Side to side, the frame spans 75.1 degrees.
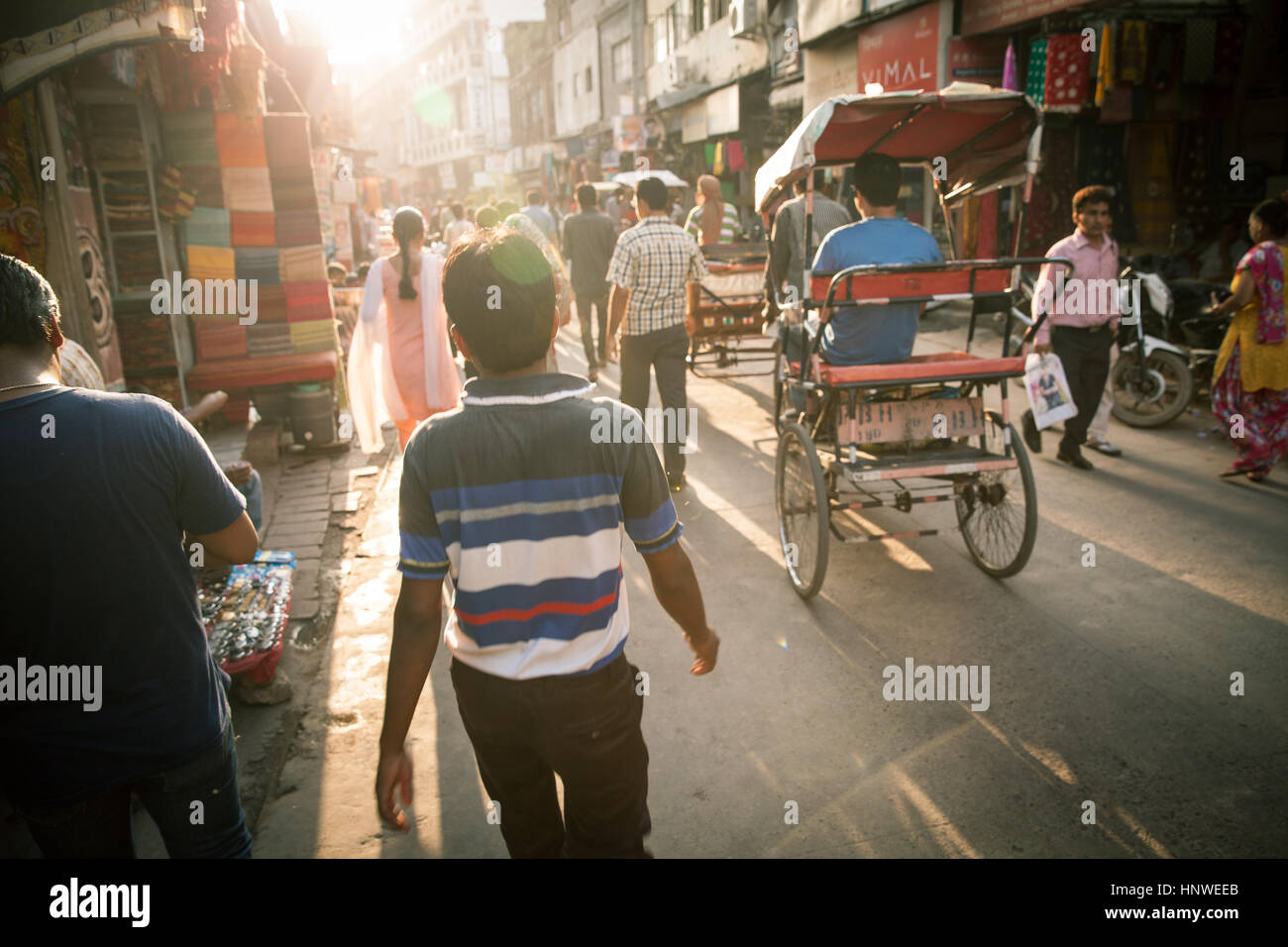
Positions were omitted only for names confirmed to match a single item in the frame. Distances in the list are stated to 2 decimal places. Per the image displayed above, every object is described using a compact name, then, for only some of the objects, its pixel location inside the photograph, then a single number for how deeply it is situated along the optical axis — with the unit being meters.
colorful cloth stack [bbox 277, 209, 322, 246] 8.34
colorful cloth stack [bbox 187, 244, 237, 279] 8.13
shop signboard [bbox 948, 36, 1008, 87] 12.55
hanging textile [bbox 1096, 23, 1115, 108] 9.95
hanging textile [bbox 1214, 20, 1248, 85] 10.48
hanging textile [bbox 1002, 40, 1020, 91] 11.20
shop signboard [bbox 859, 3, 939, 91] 12.96
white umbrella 19.41
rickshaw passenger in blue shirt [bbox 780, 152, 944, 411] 4.68
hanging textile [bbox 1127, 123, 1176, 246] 11.55
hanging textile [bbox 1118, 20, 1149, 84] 10.10
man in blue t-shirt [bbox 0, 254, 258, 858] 1.76
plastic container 7.76
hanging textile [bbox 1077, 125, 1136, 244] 11.45
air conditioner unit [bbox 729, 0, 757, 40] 19.03
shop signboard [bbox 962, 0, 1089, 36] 10.46
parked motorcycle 7.52
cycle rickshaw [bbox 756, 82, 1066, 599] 4.38
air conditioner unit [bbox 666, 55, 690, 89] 24.41
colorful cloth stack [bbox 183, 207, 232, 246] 8.07
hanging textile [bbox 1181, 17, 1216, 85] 10.46
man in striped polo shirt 1.79
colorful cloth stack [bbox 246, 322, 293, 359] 8.22
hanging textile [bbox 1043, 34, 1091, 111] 10.25
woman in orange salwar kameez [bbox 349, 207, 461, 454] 4.99
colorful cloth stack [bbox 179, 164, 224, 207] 8.09
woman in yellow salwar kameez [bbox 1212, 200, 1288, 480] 5.80
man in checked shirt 6.07
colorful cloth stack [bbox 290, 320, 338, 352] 8.32
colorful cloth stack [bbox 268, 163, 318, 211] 8.34
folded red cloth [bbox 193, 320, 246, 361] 8.04
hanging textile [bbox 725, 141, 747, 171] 21.31
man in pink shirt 6.40
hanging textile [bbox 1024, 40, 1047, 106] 10.42
